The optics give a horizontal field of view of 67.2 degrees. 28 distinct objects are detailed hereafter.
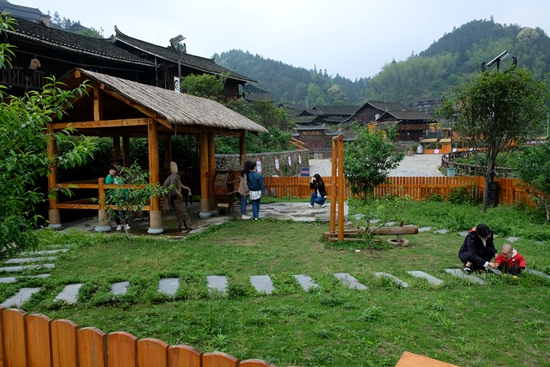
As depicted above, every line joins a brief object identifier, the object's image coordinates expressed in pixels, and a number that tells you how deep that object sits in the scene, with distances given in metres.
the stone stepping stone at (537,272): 5.72
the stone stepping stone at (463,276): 5.50
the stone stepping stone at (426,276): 5.47
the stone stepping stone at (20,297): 4.75
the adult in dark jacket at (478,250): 5.84
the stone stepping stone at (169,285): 5.16
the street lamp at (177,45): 17.52
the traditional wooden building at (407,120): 54.88
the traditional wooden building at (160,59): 24.73
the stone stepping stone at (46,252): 7.07
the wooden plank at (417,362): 2.01
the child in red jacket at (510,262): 5.68
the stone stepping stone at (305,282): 5.26
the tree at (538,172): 9.84
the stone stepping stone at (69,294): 4.88
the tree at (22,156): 2.85
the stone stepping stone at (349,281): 5.31
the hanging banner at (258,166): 15.62
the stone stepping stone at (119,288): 5.14
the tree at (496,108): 10.84
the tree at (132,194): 7.98
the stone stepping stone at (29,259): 6.61
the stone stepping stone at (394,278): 5.39
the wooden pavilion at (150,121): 8.64
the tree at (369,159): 12.41
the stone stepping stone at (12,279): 5.59
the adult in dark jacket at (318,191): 12.73
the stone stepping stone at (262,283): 5.17
